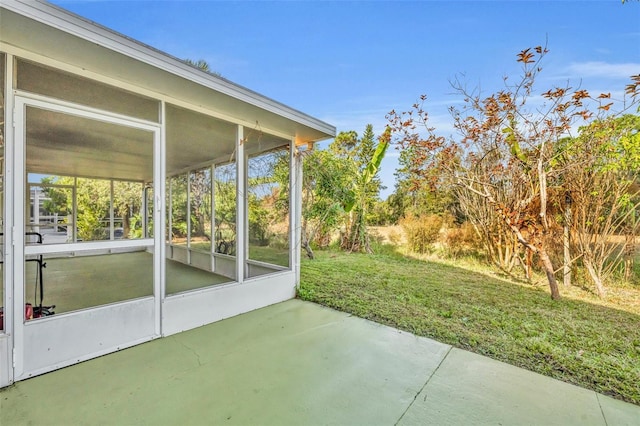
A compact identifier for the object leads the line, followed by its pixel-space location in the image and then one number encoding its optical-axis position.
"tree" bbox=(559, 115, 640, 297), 4.18
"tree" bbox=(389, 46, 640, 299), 4.16
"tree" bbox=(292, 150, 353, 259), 7.38
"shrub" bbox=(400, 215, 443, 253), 8.02
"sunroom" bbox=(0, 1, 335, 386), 2.24
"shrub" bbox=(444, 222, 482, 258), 7.30
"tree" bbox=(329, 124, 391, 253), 8.43
